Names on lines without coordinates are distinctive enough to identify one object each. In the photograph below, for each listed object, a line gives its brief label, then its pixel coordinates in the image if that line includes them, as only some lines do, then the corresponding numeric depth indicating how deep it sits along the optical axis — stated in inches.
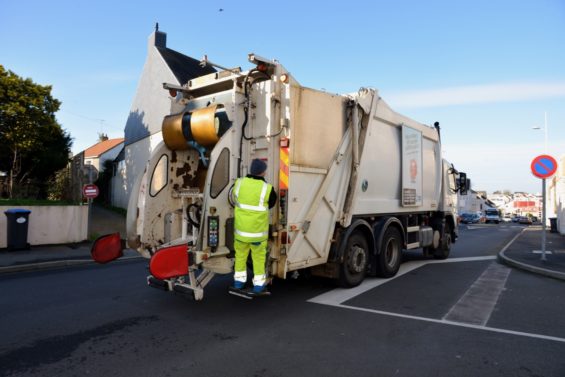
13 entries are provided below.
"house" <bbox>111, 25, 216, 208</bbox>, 740.0
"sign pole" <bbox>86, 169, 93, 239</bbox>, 467.5
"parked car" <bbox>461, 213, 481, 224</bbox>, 1811.6
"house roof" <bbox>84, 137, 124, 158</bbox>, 1346.6
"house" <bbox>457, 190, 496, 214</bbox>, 2793.3
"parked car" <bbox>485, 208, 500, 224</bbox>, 1877.7
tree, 536.7
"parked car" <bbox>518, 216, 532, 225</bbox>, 2012.3
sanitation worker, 175.0
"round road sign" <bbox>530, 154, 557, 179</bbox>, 361.4
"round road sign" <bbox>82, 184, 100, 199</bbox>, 442.3
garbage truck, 183.2
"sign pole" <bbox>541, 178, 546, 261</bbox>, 350.6
